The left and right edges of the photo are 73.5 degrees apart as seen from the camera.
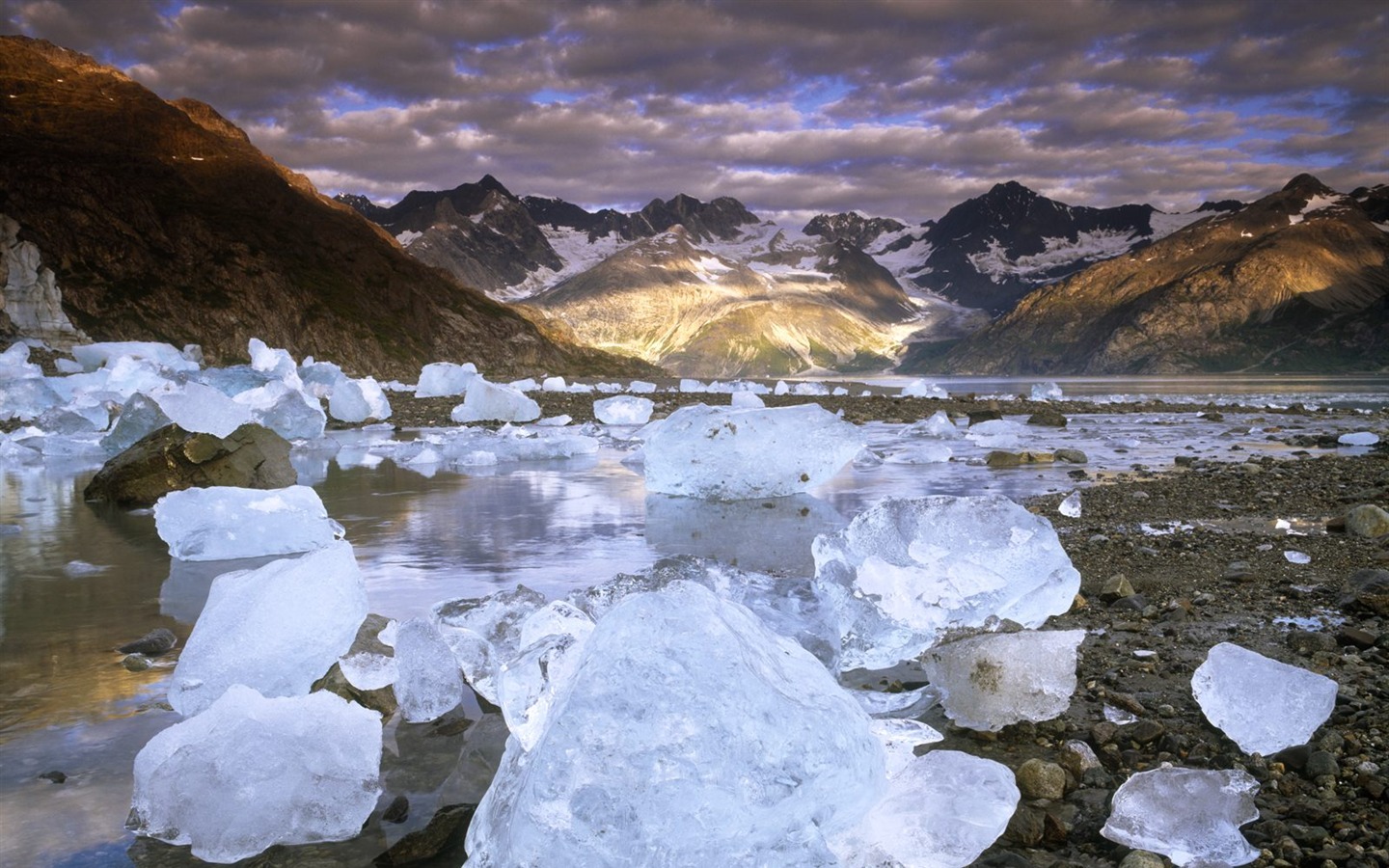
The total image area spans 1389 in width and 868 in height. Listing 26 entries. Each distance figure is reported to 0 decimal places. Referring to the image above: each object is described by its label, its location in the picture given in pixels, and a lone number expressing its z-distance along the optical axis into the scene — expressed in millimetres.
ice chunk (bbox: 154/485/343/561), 7488
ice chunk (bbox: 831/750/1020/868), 2736
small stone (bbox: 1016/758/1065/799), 3293
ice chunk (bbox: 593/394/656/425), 24938
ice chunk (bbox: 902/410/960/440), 21000
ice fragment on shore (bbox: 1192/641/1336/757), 3582
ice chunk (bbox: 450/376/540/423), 25141
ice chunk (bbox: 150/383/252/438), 11766
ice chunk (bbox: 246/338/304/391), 22562
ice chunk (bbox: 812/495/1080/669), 4738
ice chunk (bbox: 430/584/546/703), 4281
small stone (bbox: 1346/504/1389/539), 7723
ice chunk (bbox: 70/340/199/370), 36156
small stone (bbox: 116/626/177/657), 4953
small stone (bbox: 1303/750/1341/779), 3348
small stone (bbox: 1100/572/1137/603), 5852
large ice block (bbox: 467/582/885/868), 2305
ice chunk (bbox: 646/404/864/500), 11008
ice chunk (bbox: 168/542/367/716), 3986
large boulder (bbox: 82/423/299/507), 10992
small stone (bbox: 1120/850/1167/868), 2795
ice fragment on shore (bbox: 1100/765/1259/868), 2865
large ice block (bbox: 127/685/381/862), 3027
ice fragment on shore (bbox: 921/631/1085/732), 3941
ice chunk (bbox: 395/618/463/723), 4133
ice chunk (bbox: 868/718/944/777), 3082
